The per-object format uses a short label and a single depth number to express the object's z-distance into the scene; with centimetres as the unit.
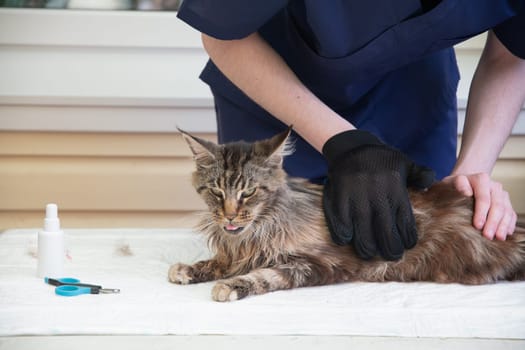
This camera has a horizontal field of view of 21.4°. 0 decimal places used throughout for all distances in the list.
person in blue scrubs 188
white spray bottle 192
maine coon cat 191
